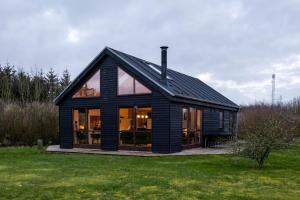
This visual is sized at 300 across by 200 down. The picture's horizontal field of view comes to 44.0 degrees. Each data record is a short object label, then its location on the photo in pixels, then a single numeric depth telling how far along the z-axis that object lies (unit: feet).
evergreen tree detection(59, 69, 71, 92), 135.74
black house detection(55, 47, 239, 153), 50.88
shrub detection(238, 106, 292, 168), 35.53
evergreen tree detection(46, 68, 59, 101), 115.44
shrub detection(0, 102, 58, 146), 68.03
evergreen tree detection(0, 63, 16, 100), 105.50
